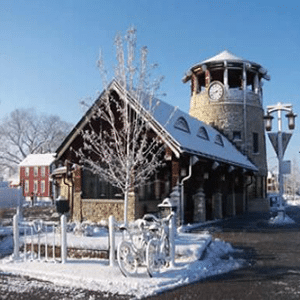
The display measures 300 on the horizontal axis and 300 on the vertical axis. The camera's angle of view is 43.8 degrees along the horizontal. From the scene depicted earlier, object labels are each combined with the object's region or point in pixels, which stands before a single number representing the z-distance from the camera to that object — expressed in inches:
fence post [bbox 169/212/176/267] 327.0
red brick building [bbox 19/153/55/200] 1995.6
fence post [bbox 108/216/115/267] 327.9
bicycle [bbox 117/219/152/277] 295.4
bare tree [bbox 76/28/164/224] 483.9
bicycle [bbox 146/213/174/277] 298.7
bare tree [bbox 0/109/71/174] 2412.6
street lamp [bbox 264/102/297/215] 747.4
